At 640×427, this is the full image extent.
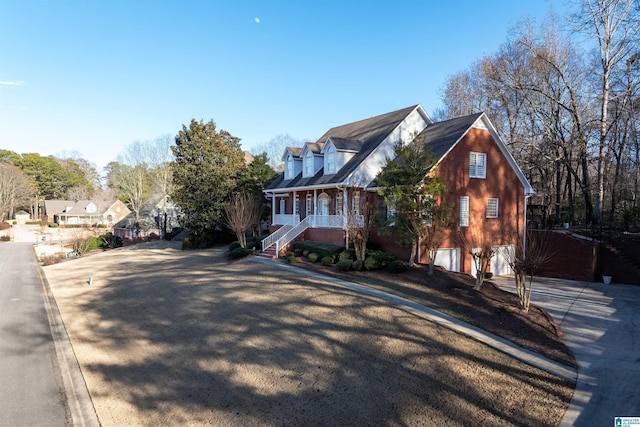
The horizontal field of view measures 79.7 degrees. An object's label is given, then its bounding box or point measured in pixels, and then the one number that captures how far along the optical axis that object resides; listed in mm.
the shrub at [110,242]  41031
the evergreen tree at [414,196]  17078
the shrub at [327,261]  19625
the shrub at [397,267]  17172
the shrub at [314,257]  20859
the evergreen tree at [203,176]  32406
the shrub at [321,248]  20609
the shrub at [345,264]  17922
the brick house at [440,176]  20672
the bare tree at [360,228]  18438
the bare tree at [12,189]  80438
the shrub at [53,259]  32806
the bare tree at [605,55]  27031
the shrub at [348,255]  19530
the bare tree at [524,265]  12867
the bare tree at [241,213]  27339
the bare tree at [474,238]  20797
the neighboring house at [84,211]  80438
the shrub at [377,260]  17812
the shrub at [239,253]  24188
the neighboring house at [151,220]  46656
